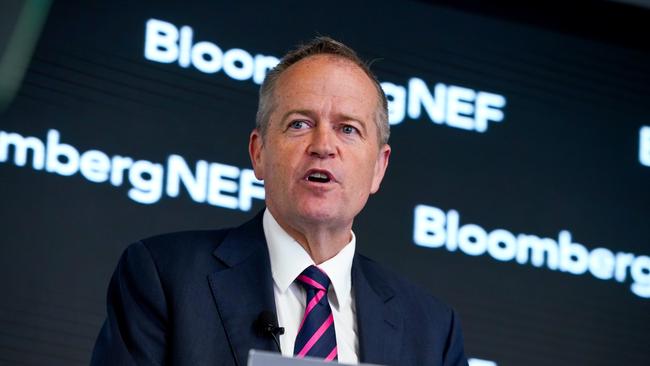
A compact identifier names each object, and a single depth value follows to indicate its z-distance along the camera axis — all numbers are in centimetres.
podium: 344
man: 440
